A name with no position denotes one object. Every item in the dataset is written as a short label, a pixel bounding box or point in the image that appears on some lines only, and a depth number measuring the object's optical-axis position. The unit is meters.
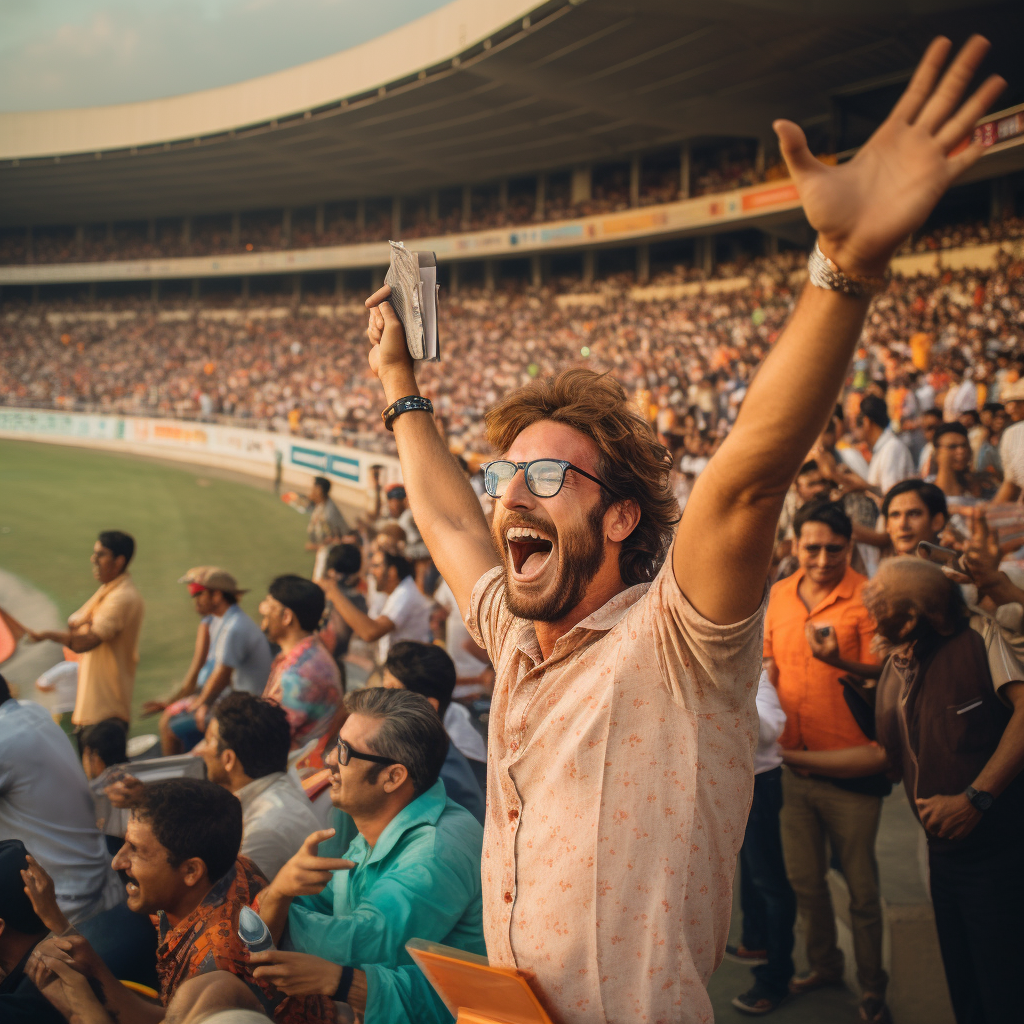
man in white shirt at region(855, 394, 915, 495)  6.34
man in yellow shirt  5.42
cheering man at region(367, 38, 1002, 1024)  1.08
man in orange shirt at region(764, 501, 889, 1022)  3.51
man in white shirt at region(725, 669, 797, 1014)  3.48
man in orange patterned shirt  2.27
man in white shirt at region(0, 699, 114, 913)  3.32
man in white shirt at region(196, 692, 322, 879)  3.17
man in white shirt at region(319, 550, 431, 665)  5.43
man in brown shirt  2.76
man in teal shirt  2.26
